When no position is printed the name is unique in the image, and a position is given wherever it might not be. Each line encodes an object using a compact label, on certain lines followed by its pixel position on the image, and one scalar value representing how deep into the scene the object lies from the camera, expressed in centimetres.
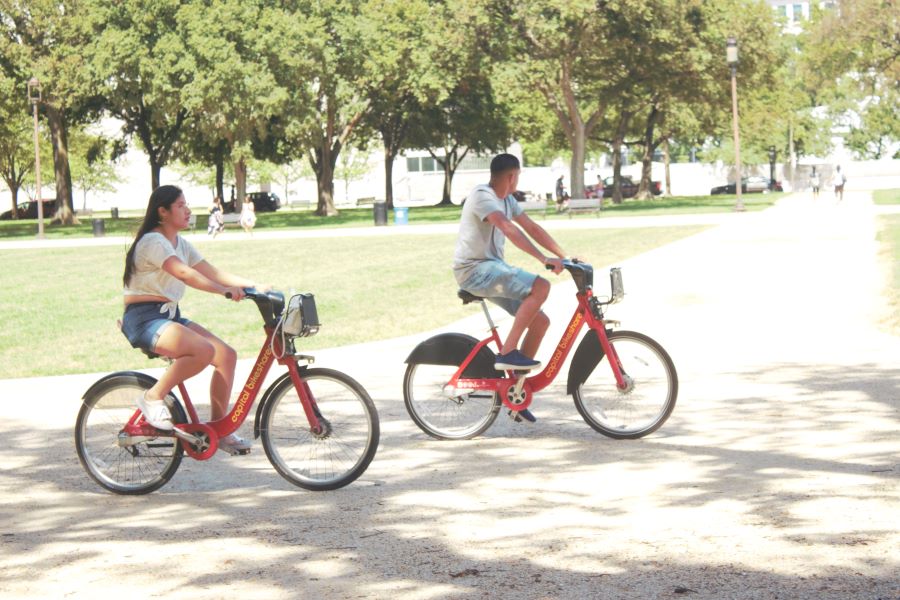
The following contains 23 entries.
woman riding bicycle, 642
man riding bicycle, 755
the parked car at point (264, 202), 8675
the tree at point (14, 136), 5716
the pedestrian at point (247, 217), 4453
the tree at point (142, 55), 5000
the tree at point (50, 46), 5281
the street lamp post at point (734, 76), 4319
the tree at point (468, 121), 6938
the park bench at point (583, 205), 4612
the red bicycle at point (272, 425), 645
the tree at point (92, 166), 6850
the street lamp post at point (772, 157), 9444
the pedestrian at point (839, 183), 5362
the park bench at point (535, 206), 4641
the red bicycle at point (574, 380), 761
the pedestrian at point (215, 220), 4272
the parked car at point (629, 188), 8648
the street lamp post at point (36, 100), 4570
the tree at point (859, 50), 5281
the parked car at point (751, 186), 8701
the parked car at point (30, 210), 8476
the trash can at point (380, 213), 4731
